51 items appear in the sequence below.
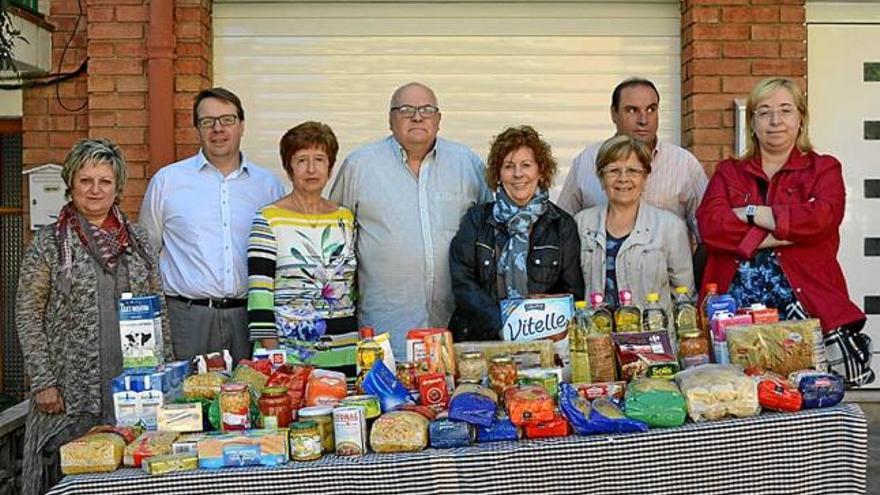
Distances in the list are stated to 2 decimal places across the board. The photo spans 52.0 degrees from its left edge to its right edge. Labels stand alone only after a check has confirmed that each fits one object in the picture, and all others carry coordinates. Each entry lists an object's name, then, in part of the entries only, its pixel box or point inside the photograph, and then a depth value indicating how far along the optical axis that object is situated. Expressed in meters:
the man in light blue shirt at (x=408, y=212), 3.91
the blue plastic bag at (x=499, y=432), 2.75
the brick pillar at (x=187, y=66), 5.73
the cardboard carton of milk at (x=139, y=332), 3.12
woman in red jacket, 3.40
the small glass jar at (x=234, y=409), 2.76
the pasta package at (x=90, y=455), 2.64
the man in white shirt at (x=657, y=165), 4.07
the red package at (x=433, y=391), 2.89
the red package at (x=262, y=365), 3.12
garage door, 6.06
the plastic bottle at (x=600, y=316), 3.16
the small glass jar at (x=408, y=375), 2.98
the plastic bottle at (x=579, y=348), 3.06
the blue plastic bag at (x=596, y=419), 2.71
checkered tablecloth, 2.63
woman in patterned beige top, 3.36
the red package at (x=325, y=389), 2.85
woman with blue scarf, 3.58
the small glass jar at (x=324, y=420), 2.74
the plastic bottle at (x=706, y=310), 3.23
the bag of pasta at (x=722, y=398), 2.76
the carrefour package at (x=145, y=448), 2.66
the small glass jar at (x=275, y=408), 2.79
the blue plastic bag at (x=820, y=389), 2.80
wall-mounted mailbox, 5.77
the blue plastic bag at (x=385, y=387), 2.83
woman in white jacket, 3.57
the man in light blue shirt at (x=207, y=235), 3.91
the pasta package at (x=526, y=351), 3.11
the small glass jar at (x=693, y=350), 3.08
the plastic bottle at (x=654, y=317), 3.16
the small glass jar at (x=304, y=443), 2.66
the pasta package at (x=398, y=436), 2.69
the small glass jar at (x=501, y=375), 2.94
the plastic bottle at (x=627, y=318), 3.16
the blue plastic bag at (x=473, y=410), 2.72
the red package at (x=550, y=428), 2.74
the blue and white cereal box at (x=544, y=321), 3.21
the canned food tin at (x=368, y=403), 2.75
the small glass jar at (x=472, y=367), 3.02
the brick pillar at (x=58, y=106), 5.85
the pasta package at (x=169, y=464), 2.60
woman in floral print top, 3.65
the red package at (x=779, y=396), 2.79
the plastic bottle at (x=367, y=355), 3.02
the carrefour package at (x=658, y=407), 2.74
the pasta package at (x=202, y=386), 2.94
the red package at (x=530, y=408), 2.74
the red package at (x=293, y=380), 2.89
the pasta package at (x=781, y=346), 3.01
